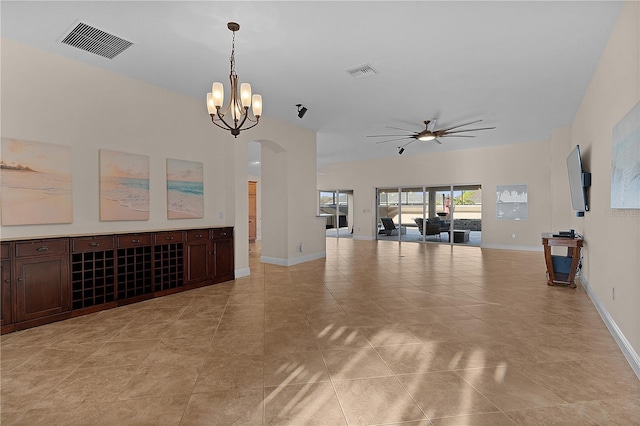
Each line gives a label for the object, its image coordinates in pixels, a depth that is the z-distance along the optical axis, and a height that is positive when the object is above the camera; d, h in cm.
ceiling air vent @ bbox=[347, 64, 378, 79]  398 +188
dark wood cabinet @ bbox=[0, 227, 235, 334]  319 -72
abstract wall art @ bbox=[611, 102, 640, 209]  231 +41
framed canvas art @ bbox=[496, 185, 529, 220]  891 +30
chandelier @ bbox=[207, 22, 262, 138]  318 +122
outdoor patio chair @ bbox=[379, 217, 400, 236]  1173 -51
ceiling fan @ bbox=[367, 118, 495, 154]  648 +182
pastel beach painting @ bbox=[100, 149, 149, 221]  403 +38
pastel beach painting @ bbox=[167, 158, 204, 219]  474 +38
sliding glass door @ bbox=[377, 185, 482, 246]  1016 +1
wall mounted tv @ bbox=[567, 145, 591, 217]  420 +41
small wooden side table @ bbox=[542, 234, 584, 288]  473 -74
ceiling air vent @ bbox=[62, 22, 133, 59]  316 +188
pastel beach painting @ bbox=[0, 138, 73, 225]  327 +35
